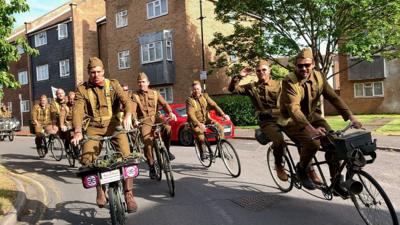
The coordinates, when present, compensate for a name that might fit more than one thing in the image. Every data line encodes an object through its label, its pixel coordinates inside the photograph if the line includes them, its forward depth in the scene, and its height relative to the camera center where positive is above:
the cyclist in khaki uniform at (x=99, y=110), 5.41 +0.01
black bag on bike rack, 4.50 -0.46
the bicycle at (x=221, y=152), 8.22 -0.94
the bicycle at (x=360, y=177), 4.38 -0.82
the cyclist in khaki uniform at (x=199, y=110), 8.54 -0.09
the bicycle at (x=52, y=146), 12.33 -1.01
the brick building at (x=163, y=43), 27.77 +4.49
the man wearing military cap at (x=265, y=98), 6.45 +0.09
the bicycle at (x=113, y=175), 4.84 -0.75
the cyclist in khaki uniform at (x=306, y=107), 5.10 -0.07
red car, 14.93 -0.81
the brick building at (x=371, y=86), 28.67 +0.94
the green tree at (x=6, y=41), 8.77 +1.52
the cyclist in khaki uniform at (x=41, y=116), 12.14 -0.10
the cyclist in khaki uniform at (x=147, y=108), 8.06 +0.01
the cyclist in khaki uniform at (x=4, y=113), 22.88 +0.07
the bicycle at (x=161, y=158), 6.93 -0.86
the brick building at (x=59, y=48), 37.69 +5.72
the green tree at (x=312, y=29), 18.38 +3.47
